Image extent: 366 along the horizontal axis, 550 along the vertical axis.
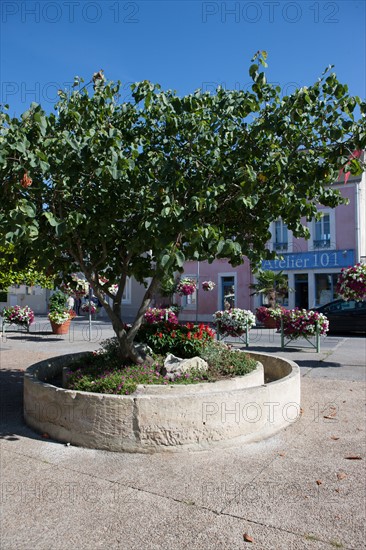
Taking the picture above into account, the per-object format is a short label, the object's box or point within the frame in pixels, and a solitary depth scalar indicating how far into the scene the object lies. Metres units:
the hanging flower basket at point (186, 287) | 15.04
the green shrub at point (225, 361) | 5.73
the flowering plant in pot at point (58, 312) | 16.48
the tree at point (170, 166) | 4.23
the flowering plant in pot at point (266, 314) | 15.22
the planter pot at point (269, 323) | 17.02
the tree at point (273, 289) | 22.17
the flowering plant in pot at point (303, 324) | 11.54
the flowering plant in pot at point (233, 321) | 12.48
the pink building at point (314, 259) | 22.70
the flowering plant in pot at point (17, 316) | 16.62
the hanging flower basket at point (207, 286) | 19.31
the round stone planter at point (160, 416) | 4.32
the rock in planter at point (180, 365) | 5.38
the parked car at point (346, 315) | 16.38
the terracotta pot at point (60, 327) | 16.62
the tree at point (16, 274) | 5.98
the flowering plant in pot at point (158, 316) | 9.36
